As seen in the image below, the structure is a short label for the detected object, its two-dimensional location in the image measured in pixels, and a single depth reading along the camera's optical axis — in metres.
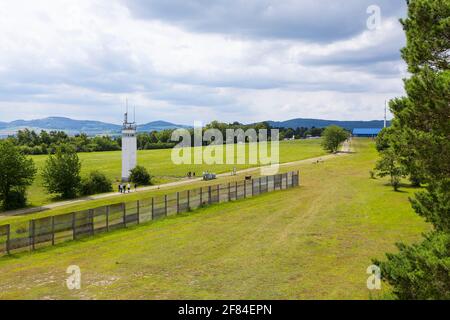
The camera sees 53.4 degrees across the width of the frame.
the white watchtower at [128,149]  66.50
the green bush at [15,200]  49.22
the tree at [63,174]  55.91
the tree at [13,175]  49.88
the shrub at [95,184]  58.22
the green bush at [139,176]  66.50
